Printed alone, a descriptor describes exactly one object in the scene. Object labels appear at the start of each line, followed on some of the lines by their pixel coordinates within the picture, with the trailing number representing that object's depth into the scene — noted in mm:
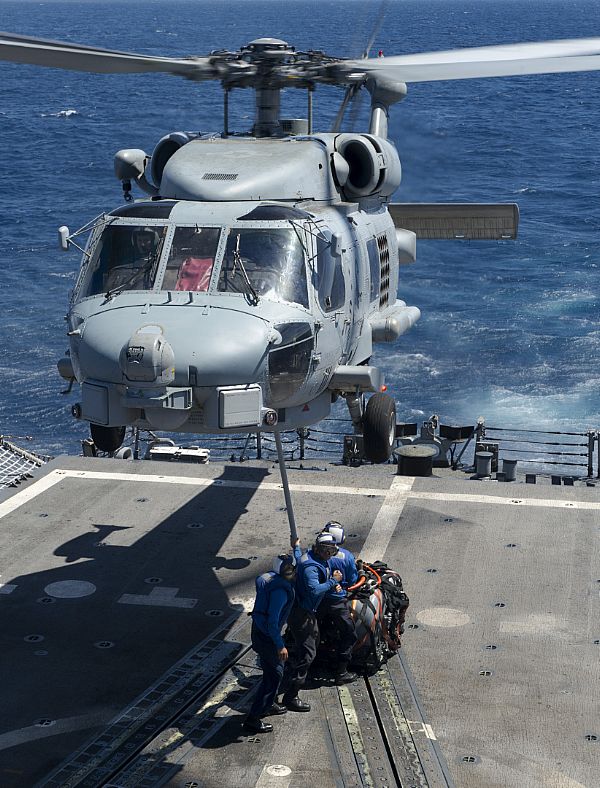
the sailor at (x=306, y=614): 13172
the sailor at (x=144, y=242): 13930
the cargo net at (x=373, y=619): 13945
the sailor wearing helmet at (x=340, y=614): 13672
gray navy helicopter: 12719
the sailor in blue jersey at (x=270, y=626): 12656
